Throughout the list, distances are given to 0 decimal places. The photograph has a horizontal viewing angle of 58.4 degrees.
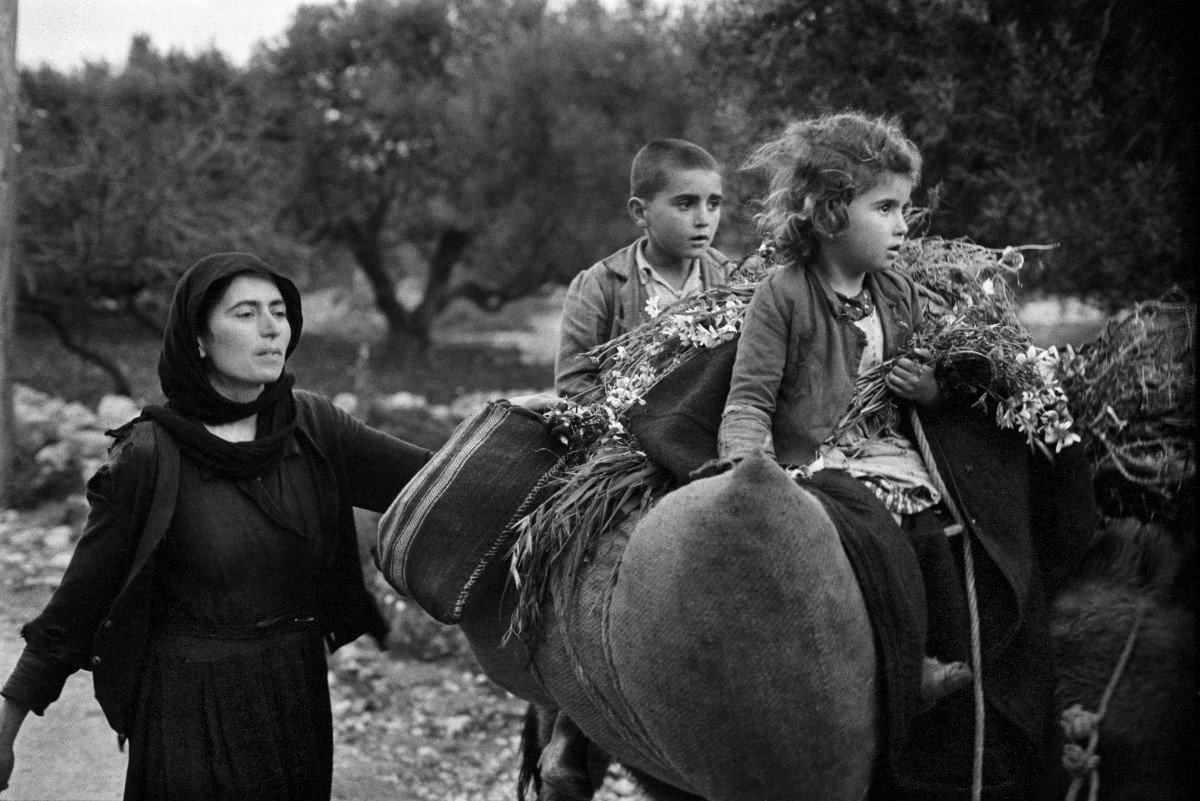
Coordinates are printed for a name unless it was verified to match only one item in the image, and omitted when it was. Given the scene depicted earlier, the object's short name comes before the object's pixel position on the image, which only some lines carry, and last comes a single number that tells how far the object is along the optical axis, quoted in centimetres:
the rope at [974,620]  198
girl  223
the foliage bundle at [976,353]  212
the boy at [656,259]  343
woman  275
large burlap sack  173
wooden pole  874
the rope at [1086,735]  198
